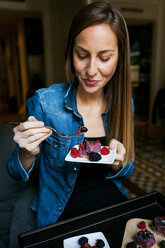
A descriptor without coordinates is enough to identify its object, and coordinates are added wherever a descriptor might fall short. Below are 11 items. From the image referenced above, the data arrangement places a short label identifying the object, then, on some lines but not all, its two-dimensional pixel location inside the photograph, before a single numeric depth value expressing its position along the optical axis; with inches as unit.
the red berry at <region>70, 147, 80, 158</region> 33.7
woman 34.9
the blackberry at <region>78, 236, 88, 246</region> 26.4
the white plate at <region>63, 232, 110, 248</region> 26.5
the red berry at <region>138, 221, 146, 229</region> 29.2
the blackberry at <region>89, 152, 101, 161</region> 32.4
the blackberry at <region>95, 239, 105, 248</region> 25.8
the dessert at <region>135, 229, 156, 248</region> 26.4
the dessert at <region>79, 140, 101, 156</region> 35.6
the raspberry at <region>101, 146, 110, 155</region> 34.7
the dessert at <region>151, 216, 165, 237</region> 28.1
